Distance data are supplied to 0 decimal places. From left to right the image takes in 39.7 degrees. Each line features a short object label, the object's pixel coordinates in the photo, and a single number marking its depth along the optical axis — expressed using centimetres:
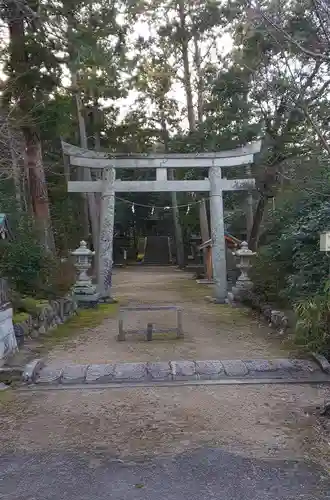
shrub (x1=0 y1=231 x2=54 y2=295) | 773
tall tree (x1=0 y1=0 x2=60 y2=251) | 906
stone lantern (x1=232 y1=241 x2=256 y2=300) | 1088
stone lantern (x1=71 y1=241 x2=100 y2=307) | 1100
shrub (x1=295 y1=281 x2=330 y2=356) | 513
